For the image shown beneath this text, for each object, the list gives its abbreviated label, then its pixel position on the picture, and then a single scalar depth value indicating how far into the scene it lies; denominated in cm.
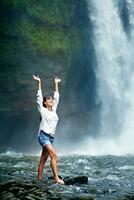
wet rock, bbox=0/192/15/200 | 753
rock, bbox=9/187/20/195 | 793
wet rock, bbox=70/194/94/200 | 794
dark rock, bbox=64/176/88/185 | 1002
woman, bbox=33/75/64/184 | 906
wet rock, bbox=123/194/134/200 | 840
